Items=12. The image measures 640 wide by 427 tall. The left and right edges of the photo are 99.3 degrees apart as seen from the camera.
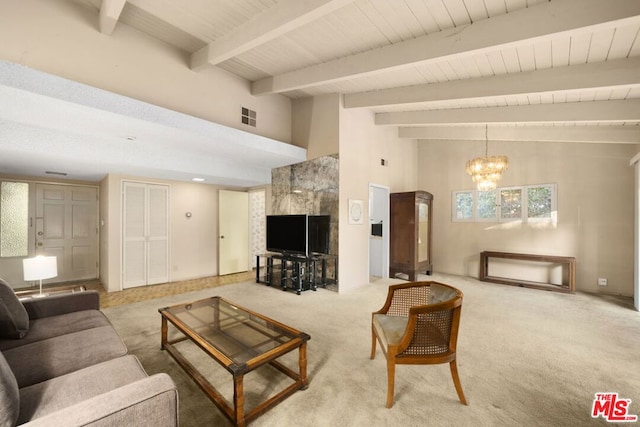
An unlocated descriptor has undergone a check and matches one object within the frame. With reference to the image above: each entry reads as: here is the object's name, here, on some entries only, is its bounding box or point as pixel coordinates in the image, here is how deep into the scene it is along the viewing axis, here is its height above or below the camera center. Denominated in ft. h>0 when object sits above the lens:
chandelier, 14.61 +2.37
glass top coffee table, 5.72 -3.40
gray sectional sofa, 3.53 -2.89
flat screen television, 15.65 -1.30
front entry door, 17.01 -1.02
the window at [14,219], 15.88 -0.38
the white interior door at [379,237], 19.58 -1.77
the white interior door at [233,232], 20.34 -1.47
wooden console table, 15.89 -3.62
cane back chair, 6.06 -2.95
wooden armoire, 18.56 -1.54
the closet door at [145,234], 16.51 -1.35
